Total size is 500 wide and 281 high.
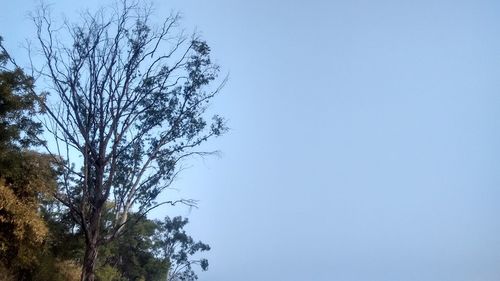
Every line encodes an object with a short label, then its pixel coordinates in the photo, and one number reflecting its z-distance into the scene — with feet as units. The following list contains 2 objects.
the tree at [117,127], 45.78
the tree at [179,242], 125.39
